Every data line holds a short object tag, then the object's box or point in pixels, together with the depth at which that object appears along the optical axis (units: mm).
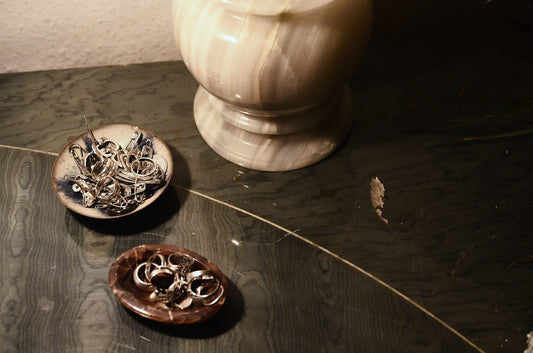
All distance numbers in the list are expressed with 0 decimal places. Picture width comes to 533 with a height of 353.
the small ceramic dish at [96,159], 919
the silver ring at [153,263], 845
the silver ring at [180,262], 851
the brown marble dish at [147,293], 799
